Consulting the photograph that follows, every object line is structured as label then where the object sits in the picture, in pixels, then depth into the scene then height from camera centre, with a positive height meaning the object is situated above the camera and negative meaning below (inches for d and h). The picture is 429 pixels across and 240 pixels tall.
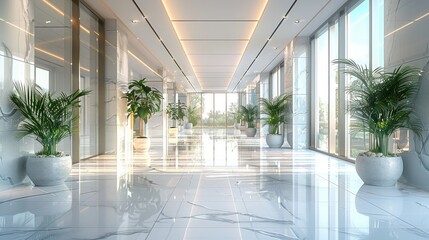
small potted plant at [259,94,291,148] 508.4 +4.5
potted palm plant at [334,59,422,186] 217.3 +3.8
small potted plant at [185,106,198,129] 1355.8 +12.4
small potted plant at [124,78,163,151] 463.8 +22.2
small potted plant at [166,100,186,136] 924.5 +18.3
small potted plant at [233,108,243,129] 1258.0 -13.3
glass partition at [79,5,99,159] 368.8 +43.4
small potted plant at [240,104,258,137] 863.1 +10.1
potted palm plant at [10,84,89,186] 220.1 -4.9
